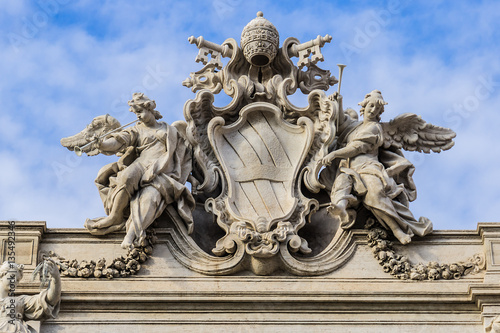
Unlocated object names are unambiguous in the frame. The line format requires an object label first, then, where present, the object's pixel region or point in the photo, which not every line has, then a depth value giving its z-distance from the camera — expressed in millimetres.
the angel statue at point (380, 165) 23453
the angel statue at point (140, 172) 23375
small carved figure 22438
